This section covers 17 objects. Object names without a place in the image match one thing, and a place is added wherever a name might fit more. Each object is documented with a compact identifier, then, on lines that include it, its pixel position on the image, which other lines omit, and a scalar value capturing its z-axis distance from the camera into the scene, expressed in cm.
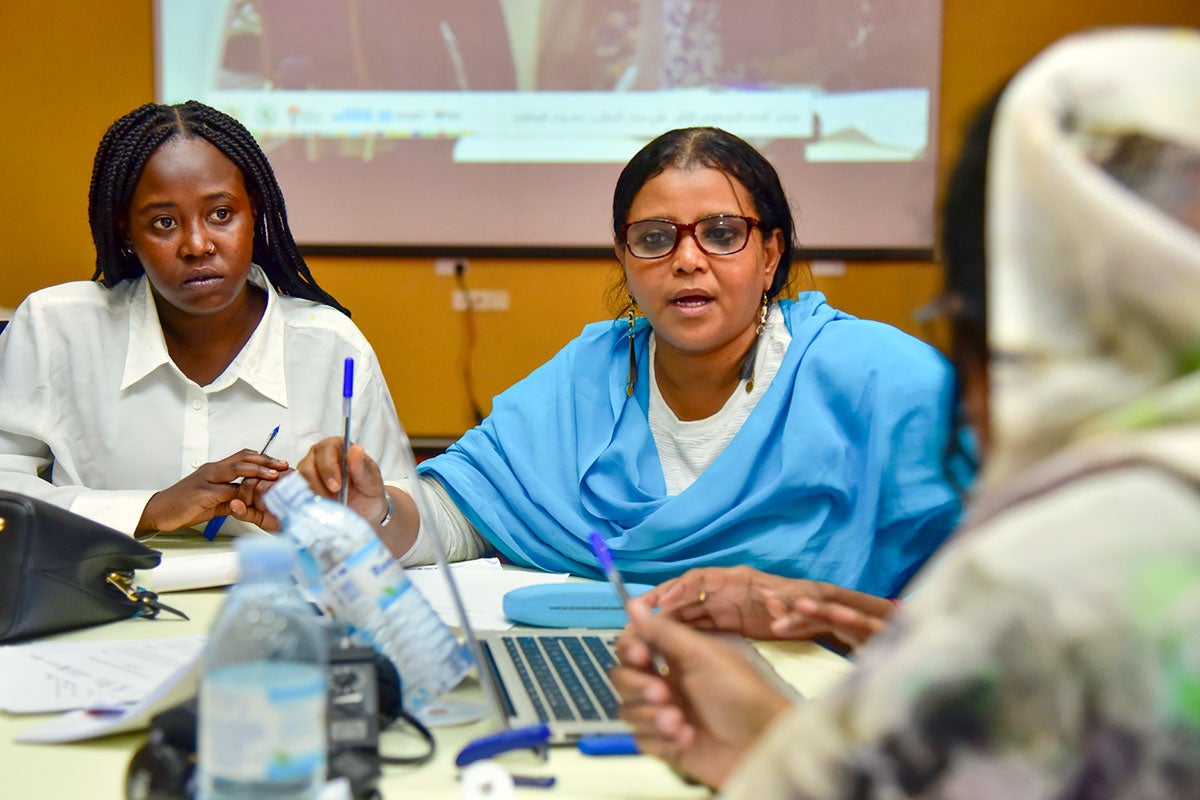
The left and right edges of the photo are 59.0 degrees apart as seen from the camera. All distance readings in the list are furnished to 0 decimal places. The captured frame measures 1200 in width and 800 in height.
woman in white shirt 197
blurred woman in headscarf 43
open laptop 96
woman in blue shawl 156
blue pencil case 131
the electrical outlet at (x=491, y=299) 353
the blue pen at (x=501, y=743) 89
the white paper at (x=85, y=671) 102
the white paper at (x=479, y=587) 135
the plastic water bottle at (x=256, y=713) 66
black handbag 122
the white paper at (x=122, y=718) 86
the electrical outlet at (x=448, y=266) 353
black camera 78
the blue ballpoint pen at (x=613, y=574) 88
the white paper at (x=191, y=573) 148
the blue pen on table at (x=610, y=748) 91
